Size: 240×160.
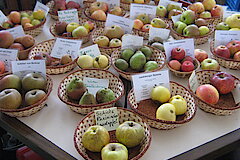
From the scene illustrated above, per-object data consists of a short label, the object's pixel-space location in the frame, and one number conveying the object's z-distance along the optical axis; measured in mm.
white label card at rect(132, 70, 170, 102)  1168
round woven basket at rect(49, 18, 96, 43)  1632
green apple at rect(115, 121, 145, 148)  933
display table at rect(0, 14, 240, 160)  975
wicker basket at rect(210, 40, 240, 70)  1411
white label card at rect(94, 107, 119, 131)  1017
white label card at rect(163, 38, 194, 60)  1455
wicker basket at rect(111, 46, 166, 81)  1327
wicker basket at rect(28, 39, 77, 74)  1354
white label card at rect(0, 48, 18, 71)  1379
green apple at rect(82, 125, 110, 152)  913
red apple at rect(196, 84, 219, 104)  1152
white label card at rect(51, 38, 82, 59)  1471
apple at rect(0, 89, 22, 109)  1087
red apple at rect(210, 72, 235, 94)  1221
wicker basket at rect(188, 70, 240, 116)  1095
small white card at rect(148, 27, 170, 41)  1601
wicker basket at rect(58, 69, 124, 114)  1077
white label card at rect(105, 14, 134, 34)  1699
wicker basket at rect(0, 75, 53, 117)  1077
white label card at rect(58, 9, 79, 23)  1784
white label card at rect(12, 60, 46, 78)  1260
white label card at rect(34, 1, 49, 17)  1847
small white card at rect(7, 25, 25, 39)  1582
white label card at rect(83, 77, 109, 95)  1252
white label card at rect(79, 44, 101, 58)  1438
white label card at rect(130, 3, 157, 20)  1880
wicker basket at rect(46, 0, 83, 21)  1924
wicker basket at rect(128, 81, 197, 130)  1009
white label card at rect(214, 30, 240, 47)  1566
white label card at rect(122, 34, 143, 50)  1473
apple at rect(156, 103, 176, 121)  1041
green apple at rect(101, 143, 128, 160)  842
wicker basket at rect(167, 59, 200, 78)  1345
